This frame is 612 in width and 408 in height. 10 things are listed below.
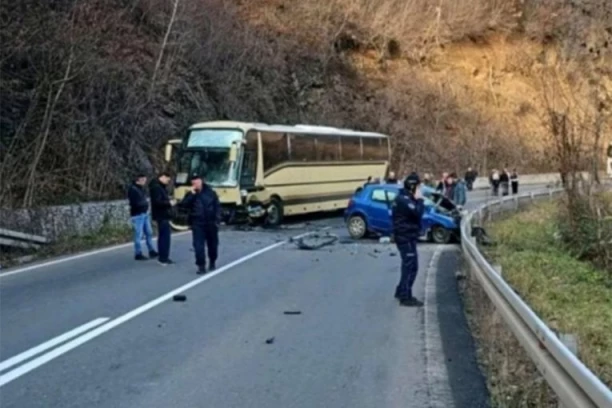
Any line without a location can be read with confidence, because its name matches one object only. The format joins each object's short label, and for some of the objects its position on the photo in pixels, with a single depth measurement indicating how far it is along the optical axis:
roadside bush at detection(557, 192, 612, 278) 19.30
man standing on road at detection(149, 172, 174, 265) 17.77
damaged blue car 24.97
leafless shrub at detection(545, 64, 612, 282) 19.12
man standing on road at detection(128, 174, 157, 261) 18.81
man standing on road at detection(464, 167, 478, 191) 55.25
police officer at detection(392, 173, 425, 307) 12.84
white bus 30.58
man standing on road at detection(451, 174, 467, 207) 33.38
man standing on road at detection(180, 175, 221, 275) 16.27
